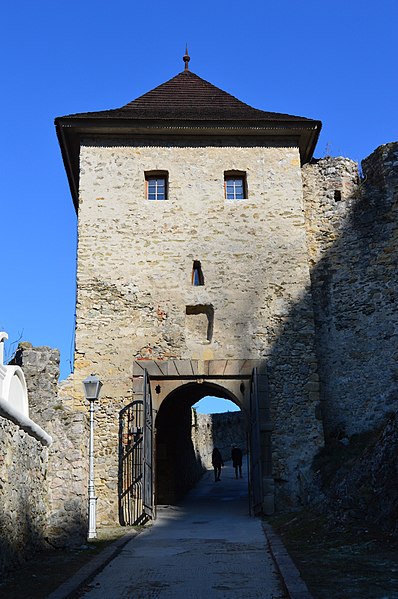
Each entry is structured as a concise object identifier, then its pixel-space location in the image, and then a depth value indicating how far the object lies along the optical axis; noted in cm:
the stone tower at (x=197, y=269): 1420
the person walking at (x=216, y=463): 2333
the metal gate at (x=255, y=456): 1336
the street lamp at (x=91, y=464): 1044
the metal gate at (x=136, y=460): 1308
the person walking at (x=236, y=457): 2388
